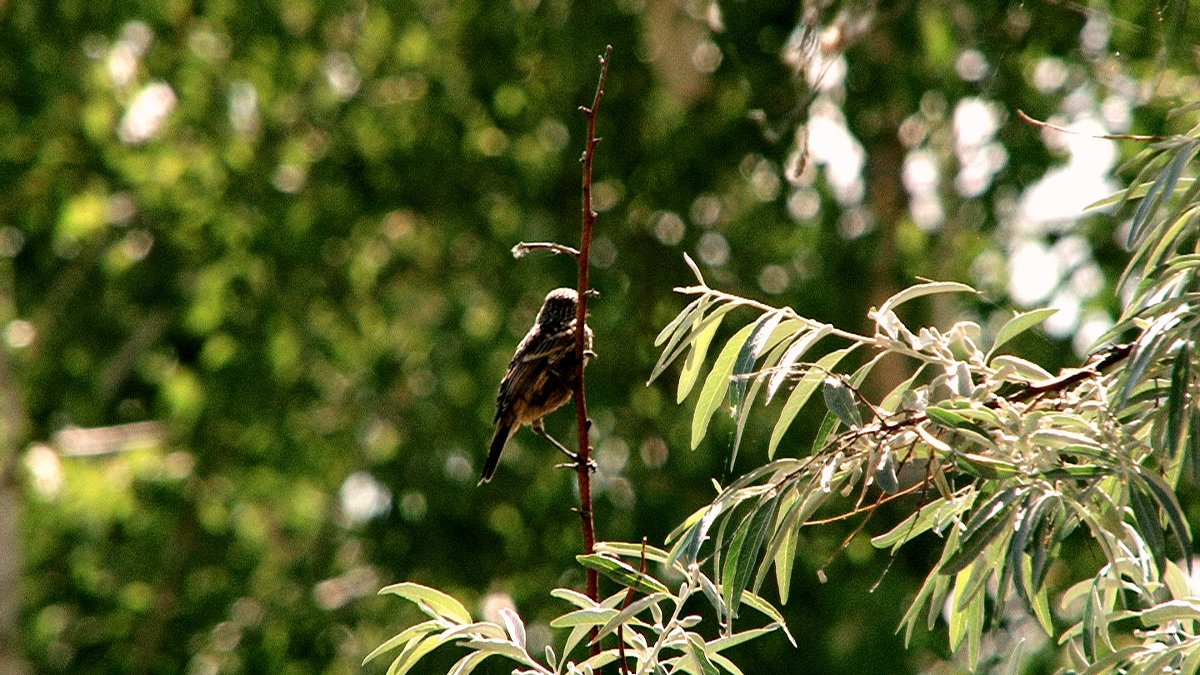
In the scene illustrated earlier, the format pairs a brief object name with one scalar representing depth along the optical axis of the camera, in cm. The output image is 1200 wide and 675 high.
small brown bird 982
